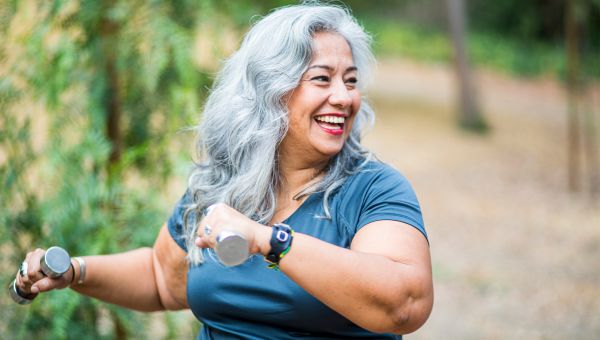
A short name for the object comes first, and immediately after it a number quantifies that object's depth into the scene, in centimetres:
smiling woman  185
